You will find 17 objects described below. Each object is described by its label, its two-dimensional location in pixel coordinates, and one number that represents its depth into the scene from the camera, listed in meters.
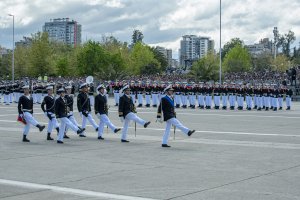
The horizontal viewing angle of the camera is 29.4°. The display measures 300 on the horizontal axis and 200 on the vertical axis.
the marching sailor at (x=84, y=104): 20.45
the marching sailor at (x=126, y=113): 18.19
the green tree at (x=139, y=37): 198.00
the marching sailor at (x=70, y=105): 20.10
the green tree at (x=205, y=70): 70.88
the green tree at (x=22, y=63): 79.98
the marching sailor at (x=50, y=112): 18.89
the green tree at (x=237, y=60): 102.58
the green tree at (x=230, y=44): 143.07
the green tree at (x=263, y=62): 119.06
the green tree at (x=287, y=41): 165.35
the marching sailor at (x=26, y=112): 18.33
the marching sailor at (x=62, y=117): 18.00
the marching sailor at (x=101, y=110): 19.20
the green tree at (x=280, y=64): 111.06
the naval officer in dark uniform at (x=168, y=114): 16.89
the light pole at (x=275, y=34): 172.88
